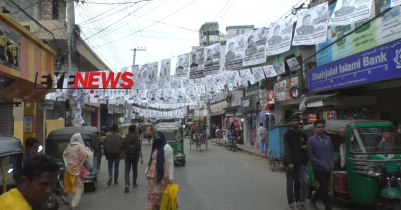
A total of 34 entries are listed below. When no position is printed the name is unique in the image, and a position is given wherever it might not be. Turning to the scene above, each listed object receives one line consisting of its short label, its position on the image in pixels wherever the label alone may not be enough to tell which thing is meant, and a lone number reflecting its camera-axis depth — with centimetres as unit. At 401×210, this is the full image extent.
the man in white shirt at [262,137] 2044
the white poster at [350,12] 879
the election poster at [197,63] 1414
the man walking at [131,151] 975
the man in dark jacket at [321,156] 651
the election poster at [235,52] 1348
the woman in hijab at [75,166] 741
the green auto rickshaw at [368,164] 623
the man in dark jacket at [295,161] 686
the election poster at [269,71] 1636
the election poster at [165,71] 1481
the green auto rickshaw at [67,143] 982
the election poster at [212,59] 1384
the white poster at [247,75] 1656
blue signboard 1064
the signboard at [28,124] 1387
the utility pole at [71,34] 1548
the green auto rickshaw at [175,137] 1553
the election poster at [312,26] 1083
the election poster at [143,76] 1507
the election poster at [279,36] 1234
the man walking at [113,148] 1059
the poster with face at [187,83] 1775
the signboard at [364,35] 1154
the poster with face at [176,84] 1780
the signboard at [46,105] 1408
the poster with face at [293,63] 1862
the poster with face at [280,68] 1657
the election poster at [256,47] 1299
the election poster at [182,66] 1445
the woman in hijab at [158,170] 586
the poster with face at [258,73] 1650
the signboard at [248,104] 2678
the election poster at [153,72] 1509
